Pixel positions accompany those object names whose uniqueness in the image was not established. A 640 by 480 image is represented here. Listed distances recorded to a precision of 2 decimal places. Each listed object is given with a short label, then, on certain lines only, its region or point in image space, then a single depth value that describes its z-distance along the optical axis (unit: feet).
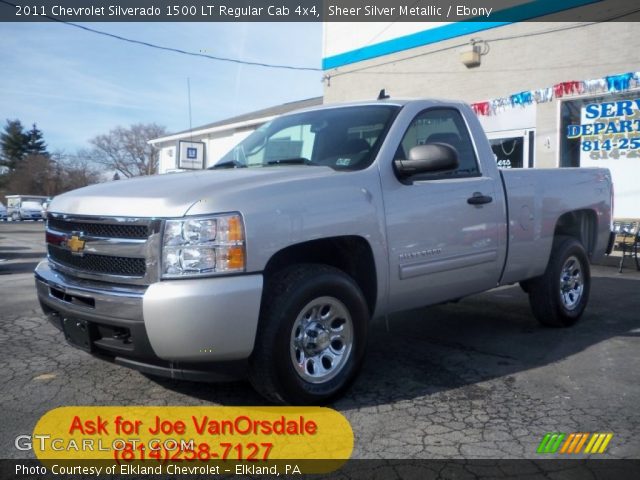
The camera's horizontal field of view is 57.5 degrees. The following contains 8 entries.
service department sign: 35.29
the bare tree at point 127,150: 204.99
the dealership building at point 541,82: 35.58
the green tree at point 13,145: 232.94
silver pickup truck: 9.96
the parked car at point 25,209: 140.46
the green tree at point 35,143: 238.48
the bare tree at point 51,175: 210.59
